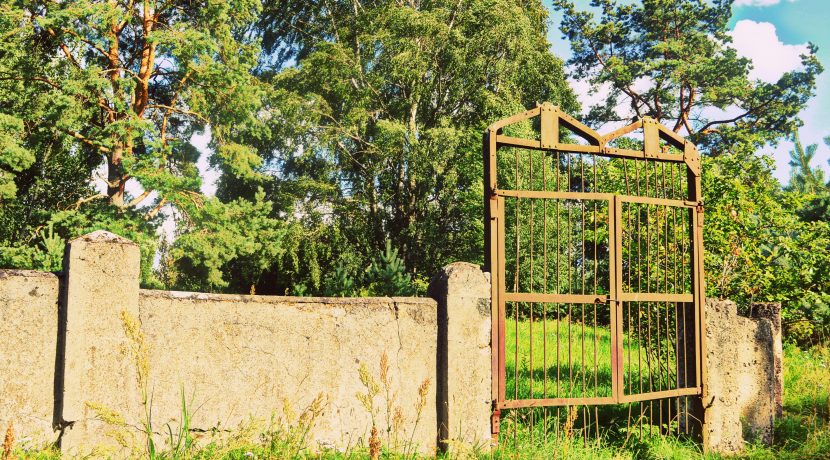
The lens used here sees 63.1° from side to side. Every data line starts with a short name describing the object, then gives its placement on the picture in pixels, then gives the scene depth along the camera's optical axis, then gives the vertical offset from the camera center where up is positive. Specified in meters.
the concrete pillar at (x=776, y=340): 6.84 -0.57
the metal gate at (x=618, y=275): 5.32 +0.09
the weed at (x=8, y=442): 1.91 -0.46
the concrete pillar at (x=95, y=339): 4.18 -0.36
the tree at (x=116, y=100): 15.05 +4.36
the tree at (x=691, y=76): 21.94 +6.84
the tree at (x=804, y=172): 18.91 +3.30
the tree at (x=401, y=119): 20.84 +5.37
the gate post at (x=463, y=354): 5.04 -0.53
